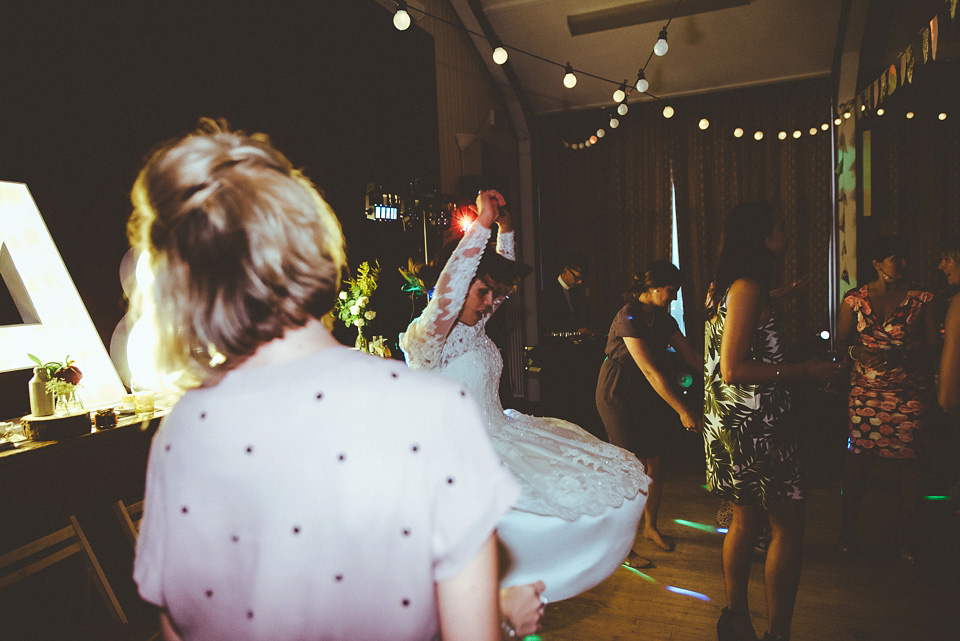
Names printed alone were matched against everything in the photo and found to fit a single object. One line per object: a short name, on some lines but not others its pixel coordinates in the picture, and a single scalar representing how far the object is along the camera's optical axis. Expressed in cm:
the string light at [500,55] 413
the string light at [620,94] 494
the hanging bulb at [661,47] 428
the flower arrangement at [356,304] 372
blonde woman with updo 70
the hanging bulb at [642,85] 475
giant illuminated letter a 239
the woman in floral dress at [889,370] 294
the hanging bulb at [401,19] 353
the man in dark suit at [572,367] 542
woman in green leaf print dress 212
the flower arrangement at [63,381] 227
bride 164
